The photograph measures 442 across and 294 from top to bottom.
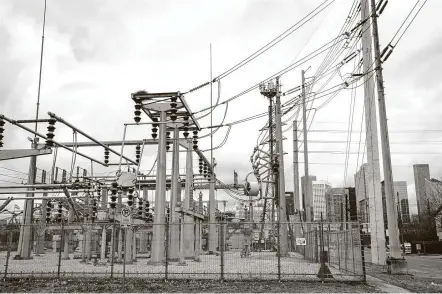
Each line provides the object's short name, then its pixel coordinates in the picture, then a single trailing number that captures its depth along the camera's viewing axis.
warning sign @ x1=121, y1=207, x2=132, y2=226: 13.75
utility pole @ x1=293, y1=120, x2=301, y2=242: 35.00
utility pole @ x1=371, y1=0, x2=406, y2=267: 20.22
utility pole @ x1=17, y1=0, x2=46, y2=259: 26.00
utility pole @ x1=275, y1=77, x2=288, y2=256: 28.41
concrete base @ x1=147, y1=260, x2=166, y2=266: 19.19
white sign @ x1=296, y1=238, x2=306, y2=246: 18.91
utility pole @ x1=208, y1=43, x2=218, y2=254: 31.52
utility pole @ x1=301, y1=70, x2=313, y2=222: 31.59
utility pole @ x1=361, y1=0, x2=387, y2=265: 21.91
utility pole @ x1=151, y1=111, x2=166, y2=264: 19.42
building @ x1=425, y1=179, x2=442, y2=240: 76.44
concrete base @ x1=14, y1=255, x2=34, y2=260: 25.97
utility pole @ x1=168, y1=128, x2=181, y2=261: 21.87
